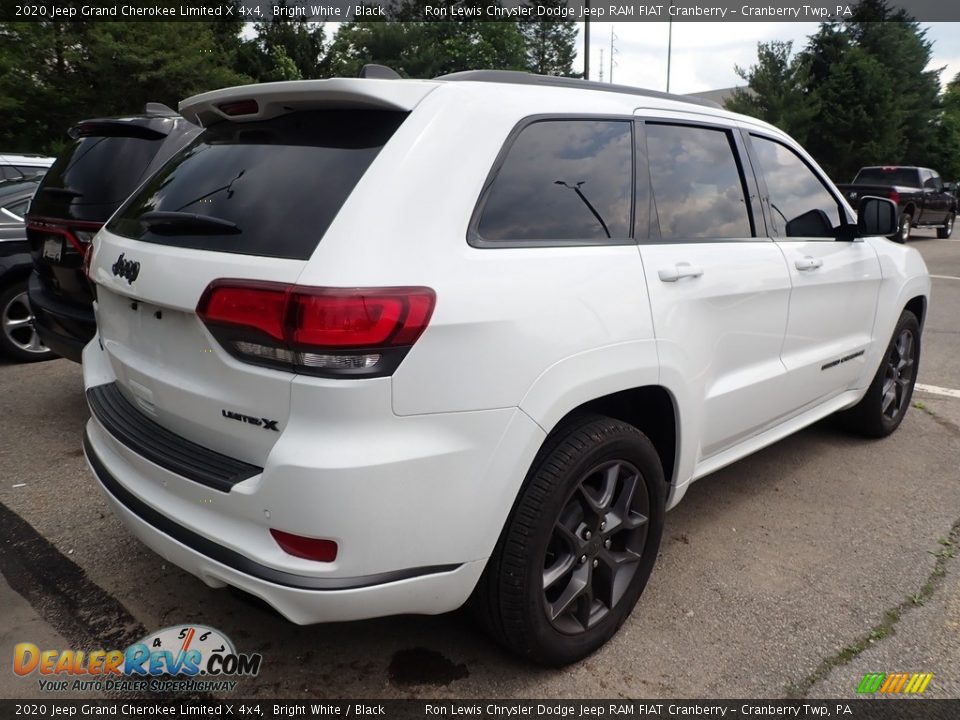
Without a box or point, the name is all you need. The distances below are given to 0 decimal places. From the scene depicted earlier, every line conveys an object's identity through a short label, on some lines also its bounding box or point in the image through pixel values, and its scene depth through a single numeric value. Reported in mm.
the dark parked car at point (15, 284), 5668
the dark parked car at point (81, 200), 4176
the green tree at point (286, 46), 35219
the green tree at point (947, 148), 39531
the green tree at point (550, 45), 50222
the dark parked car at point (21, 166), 7024
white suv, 1819
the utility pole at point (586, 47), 18062
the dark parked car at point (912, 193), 17688
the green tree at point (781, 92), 35281
